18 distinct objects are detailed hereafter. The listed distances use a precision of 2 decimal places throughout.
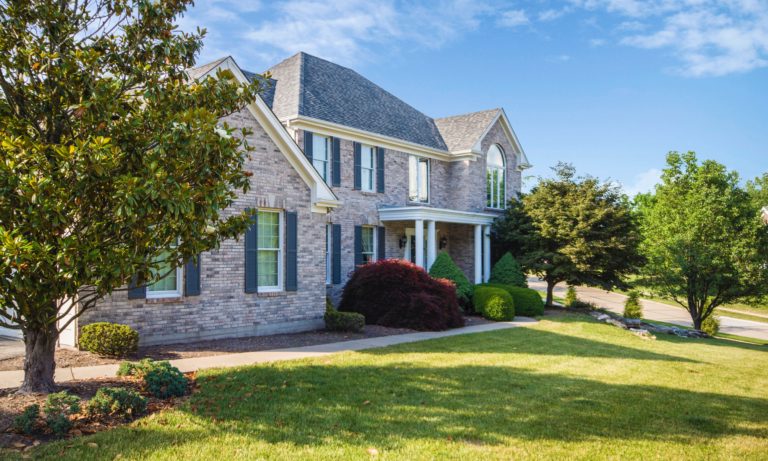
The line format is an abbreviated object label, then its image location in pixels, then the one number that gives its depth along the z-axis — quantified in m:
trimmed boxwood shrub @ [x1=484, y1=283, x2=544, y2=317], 20.05
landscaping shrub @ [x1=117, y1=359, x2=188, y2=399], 6.72
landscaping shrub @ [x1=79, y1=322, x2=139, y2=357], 9.19
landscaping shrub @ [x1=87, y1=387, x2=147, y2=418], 5.73
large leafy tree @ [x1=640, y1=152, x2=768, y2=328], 24.09
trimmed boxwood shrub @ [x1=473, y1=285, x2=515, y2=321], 18.03
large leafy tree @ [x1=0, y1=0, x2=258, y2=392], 5.21
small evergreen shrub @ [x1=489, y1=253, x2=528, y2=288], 22.17
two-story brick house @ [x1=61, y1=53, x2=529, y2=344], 11.70
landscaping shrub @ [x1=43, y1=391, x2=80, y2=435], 5.26
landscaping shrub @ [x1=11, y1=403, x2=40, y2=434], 5.23
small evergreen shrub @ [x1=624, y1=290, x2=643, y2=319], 26.19
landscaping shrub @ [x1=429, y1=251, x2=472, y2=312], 18.83
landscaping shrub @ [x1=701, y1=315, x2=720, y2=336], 25.34
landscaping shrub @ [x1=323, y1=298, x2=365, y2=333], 13.73
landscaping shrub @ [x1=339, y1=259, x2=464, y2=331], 14.91
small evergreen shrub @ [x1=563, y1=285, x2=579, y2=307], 27.33
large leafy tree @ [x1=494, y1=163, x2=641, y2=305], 21.58
